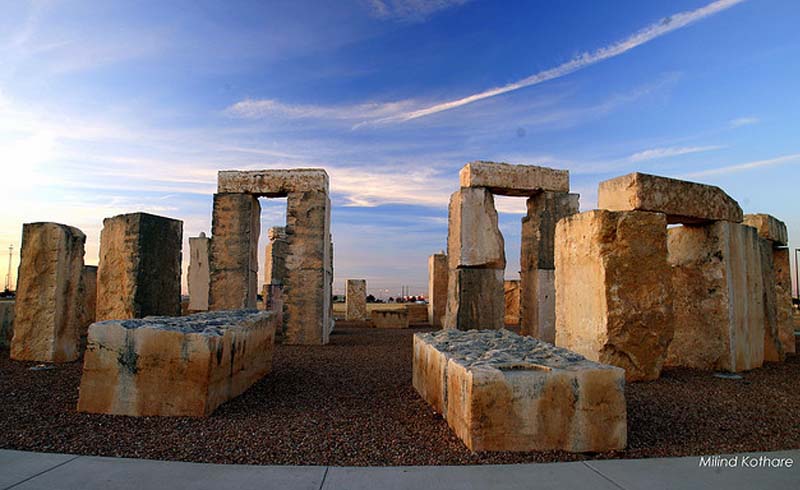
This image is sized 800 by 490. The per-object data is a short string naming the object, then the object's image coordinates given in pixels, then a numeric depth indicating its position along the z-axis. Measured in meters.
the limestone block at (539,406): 3.43
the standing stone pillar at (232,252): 10.59
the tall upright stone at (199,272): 16.48
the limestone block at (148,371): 4.32
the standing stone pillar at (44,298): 7.30
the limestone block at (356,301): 18.28
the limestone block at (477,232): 9.91
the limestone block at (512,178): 10.03
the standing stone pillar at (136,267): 7.45
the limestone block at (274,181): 10.62
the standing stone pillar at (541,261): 10.44
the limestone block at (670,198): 6.34
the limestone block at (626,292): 5.95
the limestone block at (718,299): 7.06
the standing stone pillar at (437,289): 16.31
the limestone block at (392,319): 15.17
